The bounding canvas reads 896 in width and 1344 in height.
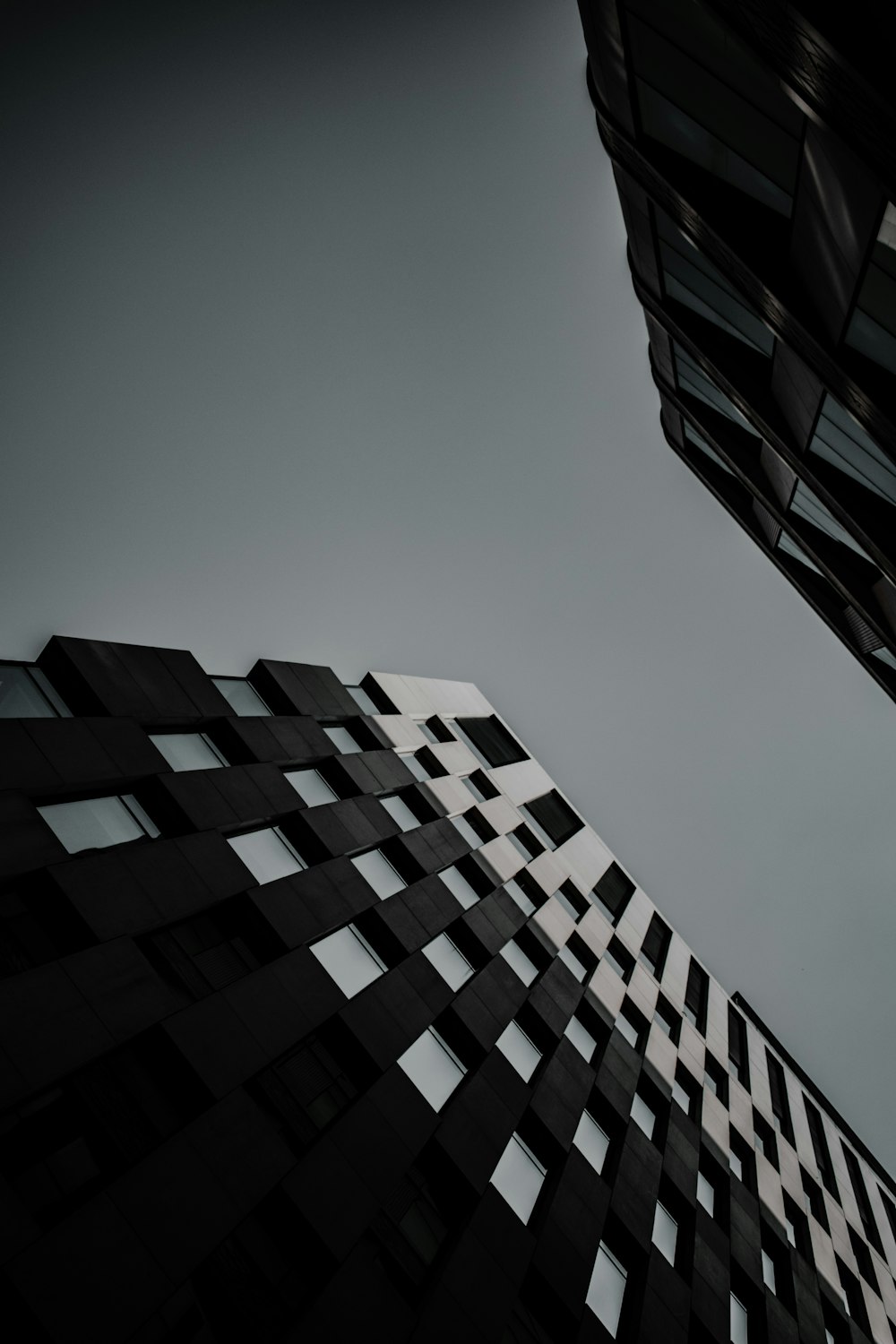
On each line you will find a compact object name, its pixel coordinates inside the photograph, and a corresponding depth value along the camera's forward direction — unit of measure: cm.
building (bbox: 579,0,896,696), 1169
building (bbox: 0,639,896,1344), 1154
